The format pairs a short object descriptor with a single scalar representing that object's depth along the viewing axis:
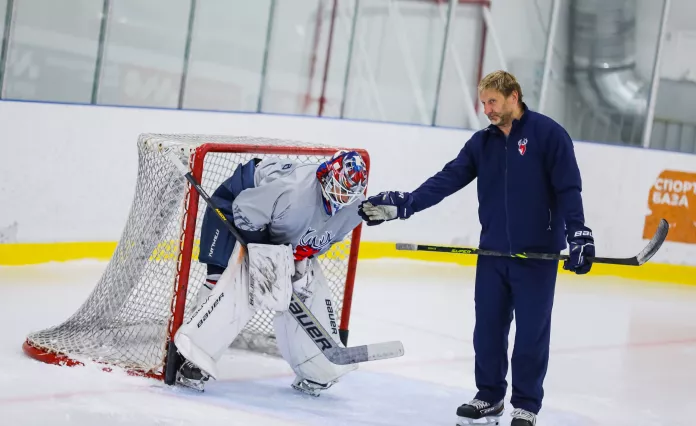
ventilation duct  19.58
